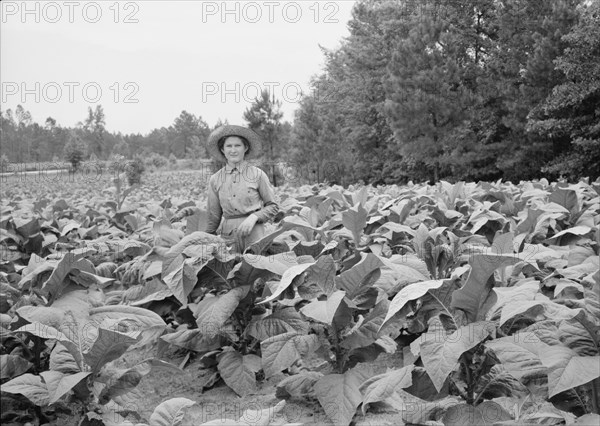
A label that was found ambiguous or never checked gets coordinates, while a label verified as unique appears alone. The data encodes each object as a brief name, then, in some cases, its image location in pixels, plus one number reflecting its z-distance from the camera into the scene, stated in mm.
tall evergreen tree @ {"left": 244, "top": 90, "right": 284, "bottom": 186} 26906
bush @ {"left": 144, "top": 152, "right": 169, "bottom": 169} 50344
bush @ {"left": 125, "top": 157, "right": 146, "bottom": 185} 27077
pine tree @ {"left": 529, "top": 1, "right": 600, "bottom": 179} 18531
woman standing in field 3908
